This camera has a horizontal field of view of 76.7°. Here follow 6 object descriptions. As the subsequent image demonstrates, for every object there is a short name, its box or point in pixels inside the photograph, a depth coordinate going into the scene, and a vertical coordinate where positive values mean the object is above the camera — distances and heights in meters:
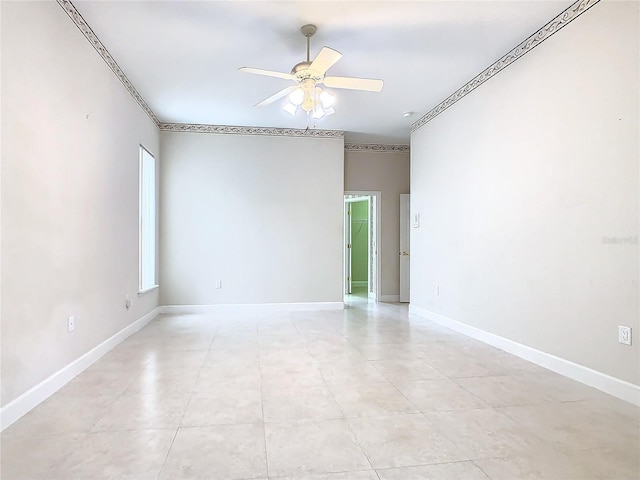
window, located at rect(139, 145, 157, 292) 5.26 +0.29
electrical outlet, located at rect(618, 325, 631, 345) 2.51 -0.60
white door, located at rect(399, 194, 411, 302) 7.25 -0.09
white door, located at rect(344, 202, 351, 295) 8.46 -0.19
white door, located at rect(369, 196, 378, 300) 7.35 -0.18
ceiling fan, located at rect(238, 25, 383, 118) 3.06 +1.26
